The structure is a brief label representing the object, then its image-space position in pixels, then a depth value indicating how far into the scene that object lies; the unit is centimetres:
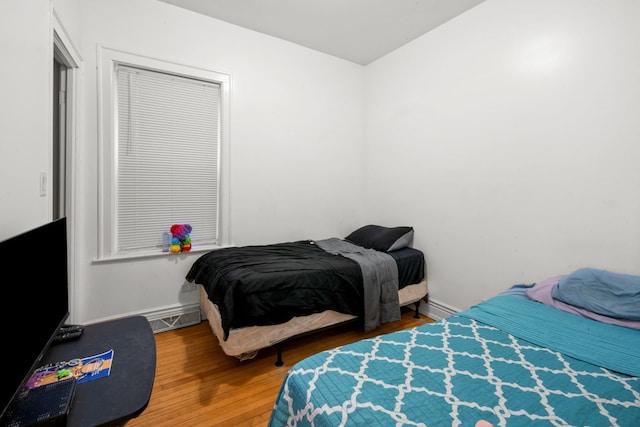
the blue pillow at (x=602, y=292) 158
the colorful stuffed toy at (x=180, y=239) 273
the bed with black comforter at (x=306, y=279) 201
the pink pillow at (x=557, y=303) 155
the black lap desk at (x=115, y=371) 85
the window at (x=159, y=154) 251
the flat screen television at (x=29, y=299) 77
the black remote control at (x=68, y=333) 122
